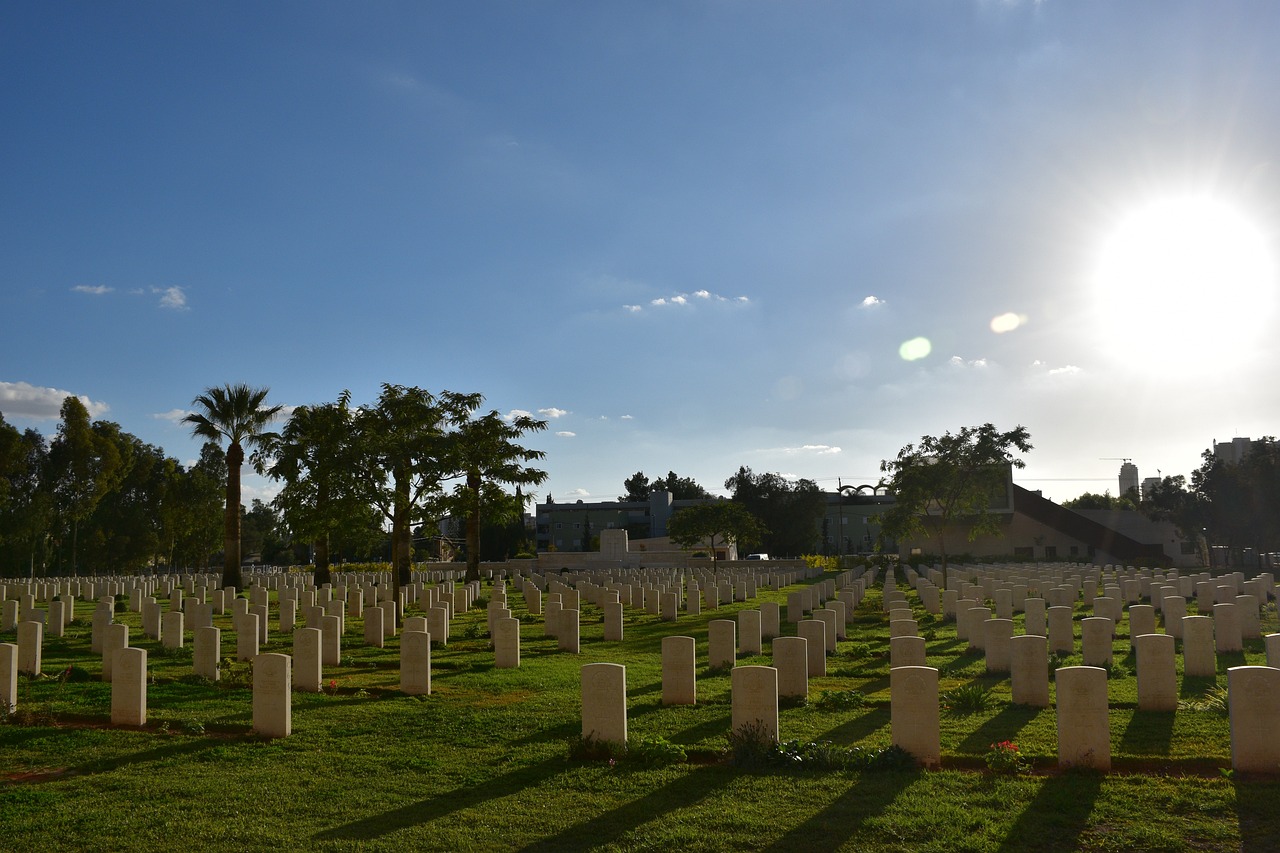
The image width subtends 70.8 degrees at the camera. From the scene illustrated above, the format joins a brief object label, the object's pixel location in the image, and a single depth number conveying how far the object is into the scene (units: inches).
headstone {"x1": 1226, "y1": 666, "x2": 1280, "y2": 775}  271.9
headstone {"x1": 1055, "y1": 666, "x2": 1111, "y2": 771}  280.5
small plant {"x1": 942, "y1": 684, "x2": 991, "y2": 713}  387.5
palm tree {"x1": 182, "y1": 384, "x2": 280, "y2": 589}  1256.8
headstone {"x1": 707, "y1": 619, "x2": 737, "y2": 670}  516.7
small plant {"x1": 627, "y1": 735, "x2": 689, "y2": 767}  299.3
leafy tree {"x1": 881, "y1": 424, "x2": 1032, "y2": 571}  1128.2
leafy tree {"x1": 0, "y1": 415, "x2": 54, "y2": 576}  1620.3
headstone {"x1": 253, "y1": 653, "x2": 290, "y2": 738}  346.6
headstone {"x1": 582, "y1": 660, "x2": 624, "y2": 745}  311.3
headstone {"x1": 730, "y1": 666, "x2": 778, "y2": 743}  311.3
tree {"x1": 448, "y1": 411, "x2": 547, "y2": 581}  897.5
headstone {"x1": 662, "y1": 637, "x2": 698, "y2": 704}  404.8
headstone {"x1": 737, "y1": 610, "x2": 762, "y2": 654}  577.6
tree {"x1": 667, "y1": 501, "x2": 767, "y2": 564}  1752.0
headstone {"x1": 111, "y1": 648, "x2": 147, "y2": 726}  369.1
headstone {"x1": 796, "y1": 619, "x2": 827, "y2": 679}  502.6
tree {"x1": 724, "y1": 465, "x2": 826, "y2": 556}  2876.5
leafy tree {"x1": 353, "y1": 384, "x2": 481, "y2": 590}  830.5
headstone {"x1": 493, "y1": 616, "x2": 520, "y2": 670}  543.8
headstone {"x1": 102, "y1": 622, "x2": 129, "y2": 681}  470.6
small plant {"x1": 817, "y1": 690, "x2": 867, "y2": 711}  396.5
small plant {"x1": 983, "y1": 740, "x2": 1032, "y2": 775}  282.7
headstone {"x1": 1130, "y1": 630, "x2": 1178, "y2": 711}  368.2
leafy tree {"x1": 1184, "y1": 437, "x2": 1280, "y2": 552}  1839.3
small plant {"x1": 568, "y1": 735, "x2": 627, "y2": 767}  305.6
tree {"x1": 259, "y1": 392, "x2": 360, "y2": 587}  821.9
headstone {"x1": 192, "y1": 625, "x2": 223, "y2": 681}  486.6
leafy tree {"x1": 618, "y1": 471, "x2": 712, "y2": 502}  4525.1
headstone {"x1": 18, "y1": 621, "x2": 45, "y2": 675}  502.9
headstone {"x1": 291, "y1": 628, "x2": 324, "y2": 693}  443.2
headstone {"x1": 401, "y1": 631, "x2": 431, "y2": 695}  445.4
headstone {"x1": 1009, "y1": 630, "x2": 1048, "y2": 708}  388.5
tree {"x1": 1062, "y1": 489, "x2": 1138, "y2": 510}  3280.0
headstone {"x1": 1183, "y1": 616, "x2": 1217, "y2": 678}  458.6
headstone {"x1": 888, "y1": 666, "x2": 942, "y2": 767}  292.7
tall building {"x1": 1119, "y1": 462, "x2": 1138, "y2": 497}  6169.8
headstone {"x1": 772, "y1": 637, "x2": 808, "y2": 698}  405.7
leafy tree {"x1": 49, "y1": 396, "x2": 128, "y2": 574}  1815.9
